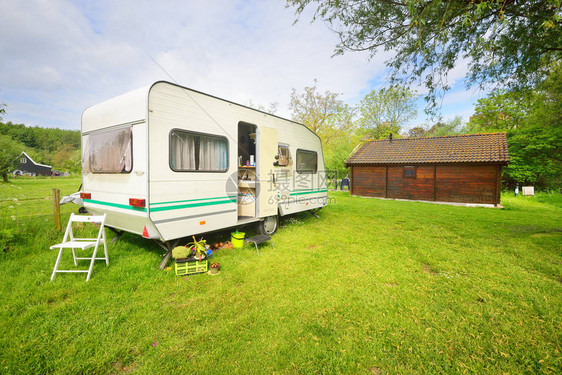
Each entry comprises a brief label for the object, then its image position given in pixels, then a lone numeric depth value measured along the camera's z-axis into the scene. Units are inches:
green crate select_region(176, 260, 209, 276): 152.5
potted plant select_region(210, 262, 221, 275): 155.9
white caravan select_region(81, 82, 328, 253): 141.6
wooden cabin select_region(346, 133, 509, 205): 480.4
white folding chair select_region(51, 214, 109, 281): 138.8
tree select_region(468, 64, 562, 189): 634.2
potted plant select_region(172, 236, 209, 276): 152.3
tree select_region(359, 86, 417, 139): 1053.8
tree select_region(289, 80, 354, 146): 898.7
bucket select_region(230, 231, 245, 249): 204.4
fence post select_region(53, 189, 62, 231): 203.0
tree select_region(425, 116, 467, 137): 1386.6
